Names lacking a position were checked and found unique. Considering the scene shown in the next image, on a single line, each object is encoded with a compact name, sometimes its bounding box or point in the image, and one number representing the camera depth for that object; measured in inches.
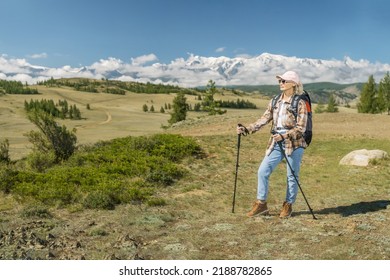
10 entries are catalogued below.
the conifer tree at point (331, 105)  3842.0
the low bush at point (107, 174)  414.9
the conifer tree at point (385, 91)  3147.1
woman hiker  331.6
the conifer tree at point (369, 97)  3088.1
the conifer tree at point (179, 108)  2770.7
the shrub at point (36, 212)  356.8
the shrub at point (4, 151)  740.0
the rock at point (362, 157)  650.8
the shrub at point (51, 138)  709.3
